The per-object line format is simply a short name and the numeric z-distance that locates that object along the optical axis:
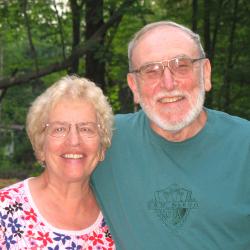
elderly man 2.76
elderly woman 2.73
